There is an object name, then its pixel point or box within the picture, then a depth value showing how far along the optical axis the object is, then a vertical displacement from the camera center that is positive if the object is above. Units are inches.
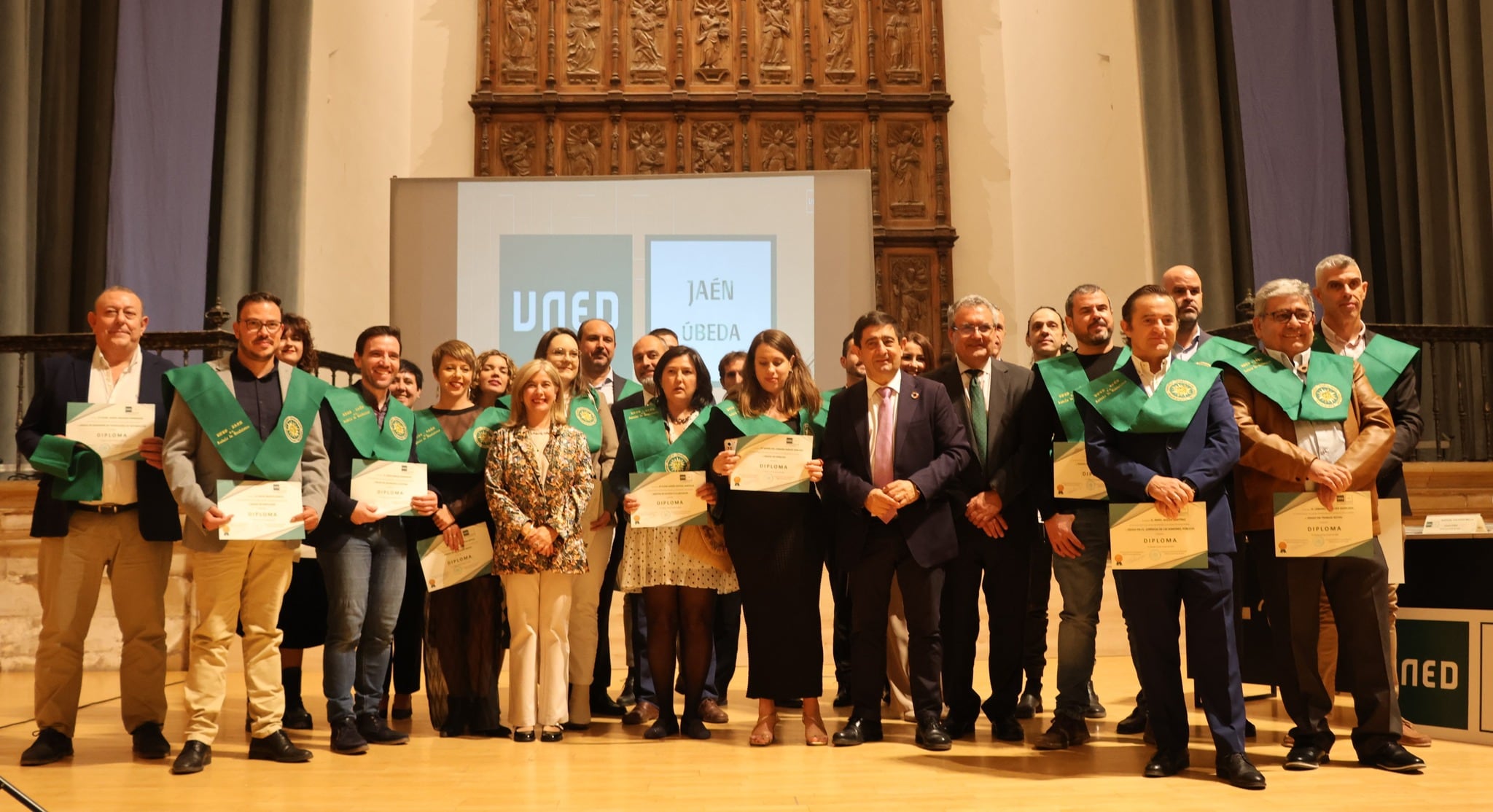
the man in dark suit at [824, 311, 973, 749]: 159.9 -1.3
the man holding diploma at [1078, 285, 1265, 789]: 138.6 -0.3
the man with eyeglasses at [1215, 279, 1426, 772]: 143.5 +0.9
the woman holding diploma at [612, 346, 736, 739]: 172.2 -9.9
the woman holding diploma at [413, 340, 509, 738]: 177.0 -15.3
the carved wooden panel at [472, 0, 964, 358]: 414.3 +139.8
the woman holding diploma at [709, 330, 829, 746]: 165.2 -9.1
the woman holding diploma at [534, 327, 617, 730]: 178.5 -4.6
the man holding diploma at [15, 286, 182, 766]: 155.9 -4.5
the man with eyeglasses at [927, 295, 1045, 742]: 163.2 -4.7
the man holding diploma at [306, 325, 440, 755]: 163.9 -5.7
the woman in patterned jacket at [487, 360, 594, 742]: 170.2 -4.4
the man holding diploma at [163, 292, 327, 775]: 151.6 +2.7
